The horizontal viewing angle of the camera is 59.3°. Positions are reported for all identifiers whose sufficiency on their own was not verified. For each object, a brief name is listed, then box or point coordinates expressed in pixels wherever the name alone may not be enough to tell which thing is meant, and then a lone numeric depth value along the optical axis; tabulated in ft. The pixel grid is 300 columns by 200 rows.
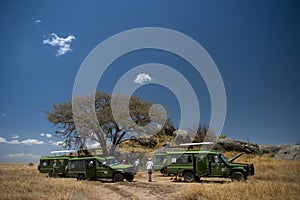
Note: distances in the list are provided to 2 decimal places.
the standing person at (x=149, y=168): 64.94
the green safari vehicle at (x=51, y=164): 80.79
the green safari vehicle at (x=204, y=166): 59.77
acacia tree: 112.16
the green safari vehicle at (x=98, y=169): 65.10
